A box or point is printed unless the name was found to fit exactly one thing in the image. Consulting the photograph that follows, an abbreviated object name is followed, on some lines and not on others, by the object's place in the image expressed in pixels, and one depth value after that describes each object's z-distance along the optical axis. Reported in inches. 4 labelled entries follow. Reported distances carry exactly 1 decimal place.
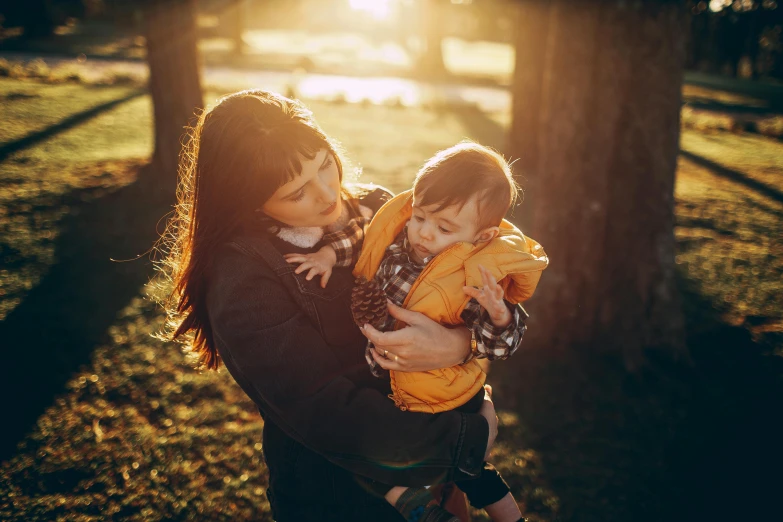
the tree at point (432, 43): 867.4
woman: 56.9
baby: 65.8
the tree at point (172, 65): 255.6
